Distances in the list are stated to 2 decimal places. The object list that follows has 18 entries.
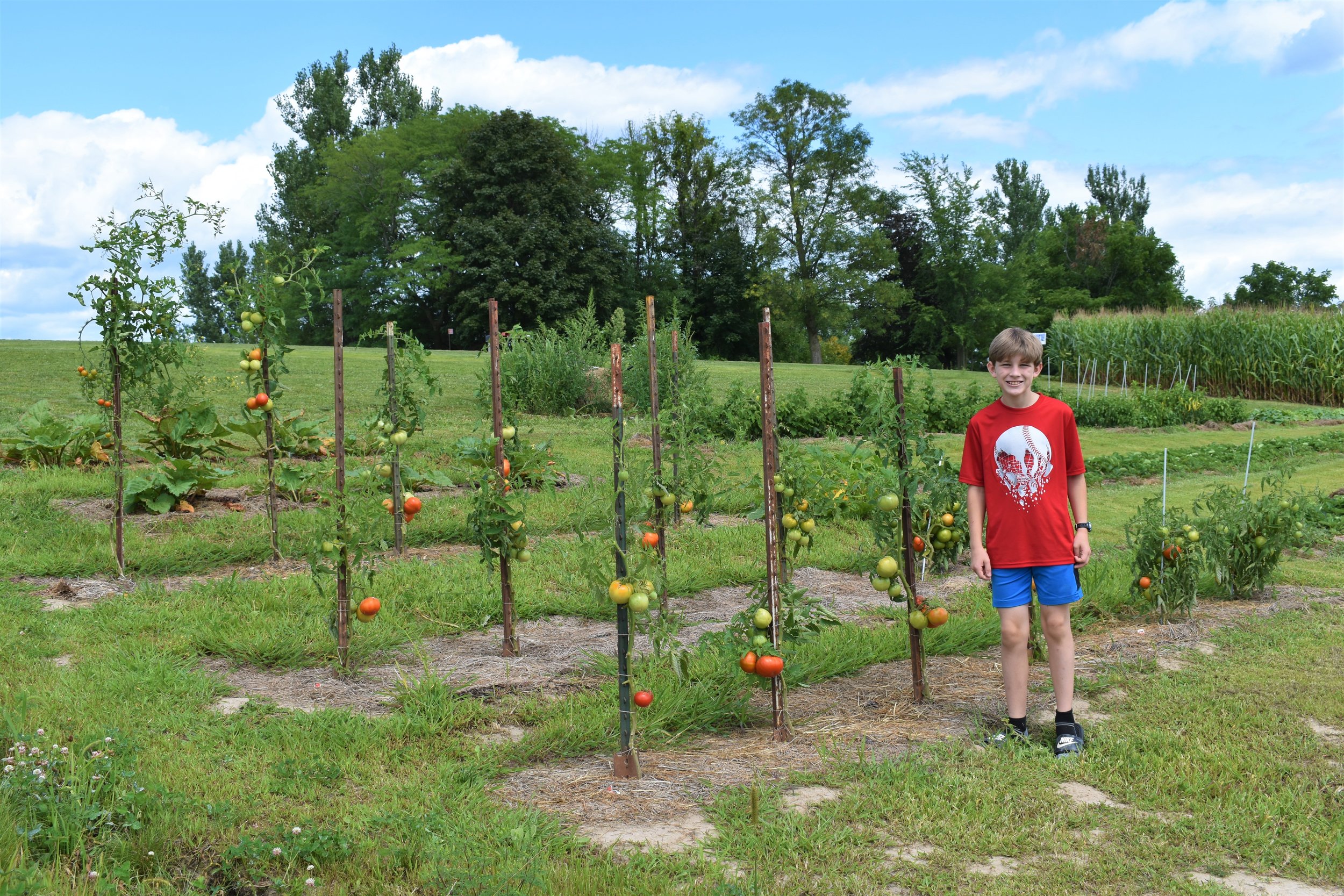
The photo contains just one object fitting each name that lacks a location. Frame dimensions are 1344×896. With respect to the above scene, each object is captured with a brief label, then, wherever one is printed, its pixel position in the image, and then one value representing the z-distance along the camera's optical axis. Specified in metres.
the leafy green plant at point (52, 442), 8.31
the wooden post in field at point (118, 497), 5.83
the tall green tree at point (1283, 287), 52.78
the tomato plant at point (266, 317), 5.31
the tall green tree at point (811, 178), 38.38
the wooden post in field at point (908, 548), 4.12
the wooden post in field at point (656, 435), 4.87
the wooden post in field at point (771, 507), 3.77
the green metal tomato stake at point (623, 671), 3.39
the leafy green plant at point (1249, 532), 5.68
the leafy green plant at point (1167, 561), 5.31
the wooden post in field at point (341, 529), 4.36
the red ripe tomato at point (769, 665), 3.66
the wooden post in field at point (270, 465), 5.49
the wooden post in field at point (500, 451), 4.71
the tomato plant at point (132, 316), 5.67
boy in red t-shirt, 3.61
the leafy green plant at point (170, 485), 7.14
